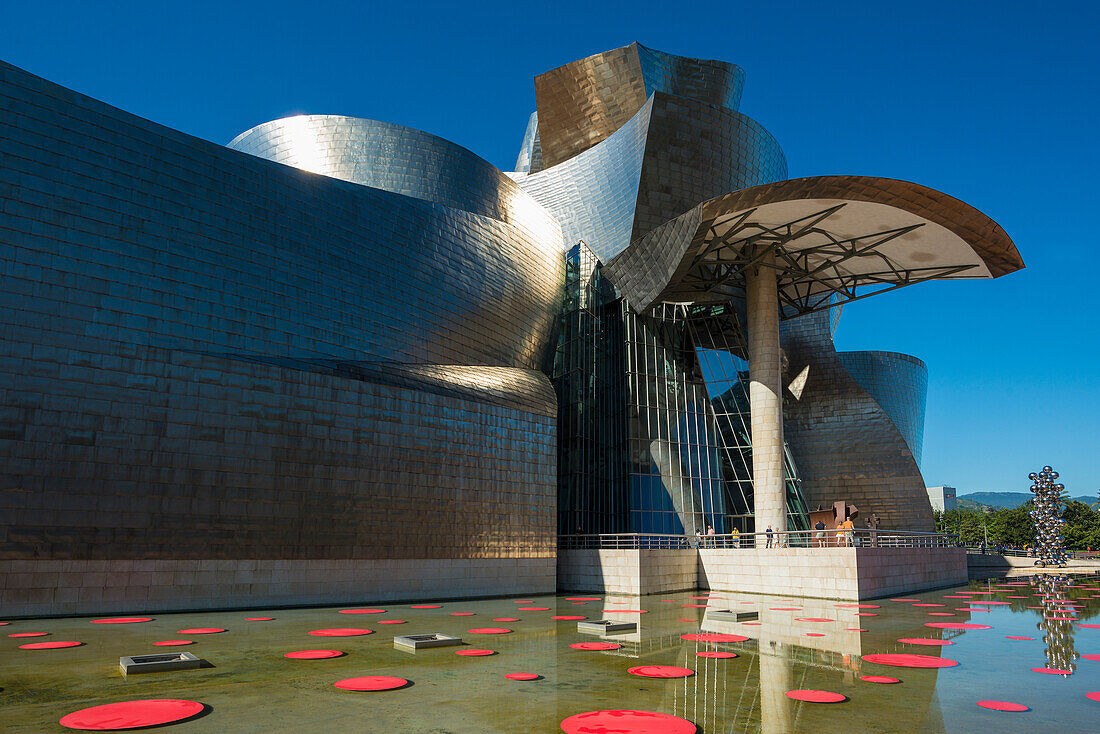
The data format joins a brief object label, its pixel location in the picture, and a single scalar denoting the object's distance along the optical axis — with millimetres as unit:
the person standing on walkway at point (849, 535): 19581
